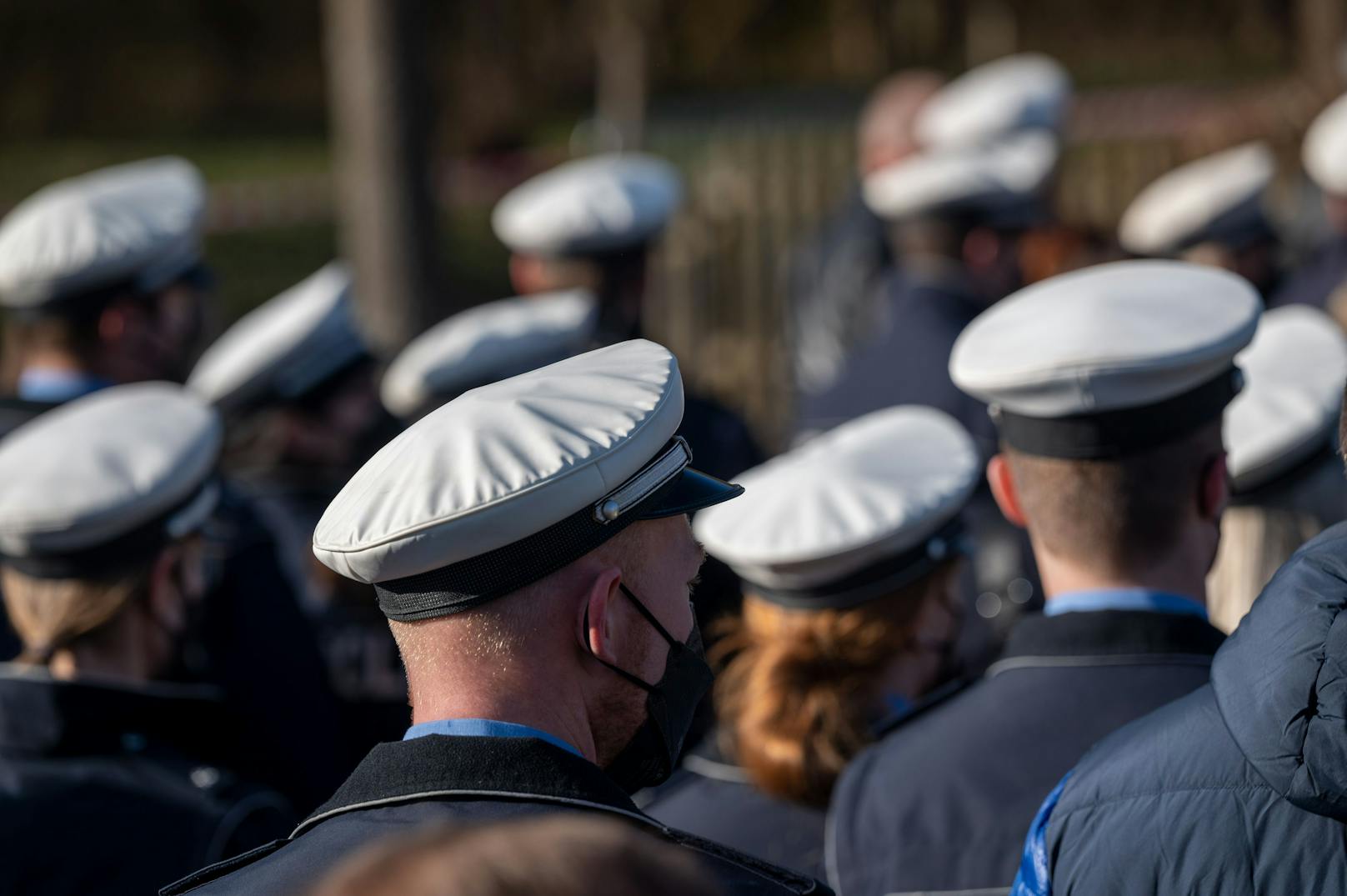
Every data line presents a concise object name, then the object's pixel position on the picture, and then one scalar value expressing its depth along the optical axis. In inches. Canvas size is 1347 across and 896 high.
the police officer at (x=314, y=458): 297.6
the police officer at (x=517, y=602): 140.9
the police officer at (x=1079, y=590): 188.2
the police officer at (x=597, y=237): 415.8
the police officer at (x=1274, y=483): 225.6
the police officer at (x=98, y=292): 341.4
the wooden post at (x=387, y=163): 533.0
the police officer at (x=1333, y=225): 426.9
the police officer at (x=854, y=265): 565.9
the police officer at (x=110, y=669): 207.8
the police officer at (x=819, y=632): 216.4
